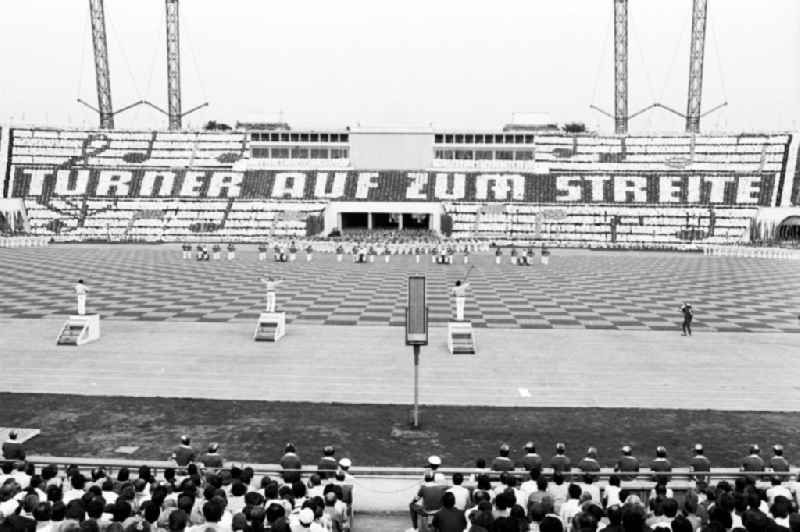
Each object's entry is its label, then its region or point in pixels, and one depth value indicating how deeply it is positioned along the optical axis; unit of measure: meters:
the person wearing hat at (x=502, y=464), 10.14
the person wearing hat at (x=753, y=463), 10.45
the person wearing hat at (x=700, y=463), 10.66
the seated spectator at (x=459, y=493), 8.92
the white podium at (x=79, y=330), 21.73
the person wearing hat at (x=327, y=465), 9.92
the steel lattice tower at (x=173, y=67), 108.38
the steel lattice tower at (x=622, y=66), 105.31
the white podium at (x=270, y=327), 22.59
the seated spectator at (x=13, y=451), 10.44
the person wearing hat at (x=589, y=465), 10.09
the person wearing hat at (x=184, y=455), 11.02
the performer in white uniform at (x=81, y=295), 22.42
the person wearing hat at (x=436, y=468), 9.48
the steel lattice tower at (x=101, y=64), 104.50
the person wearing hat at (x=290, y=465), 9.77
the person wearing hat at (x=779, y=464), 10.39
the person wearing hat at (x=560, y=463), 10.46
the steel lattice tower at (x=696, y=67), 101.56
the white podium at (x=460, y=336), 21.03
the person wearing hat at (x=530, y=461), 10.27
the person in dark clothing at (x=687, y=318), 23.47
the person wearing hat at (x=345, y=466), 9.87
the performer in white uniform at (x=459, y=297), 22.00
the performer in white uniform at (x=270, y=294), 23.52
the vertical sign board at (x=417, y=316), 14.69
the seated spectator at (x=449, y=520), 7.97
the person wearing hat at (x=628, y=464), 10.34
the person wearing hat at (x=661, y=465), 10.33
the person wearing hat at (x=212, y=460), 10.61
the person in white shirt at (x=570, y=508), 8.38
